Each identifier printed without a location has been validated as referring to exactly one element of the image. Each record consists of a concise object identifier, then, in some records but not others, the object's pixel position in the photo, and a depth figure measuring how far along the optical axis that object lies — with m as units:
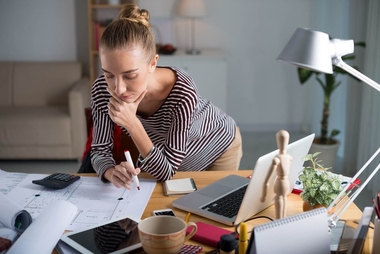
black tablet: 1.12
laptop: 1.16
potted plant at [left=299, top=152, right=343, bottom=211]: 1.26
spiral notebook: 0.95
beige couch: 3.81
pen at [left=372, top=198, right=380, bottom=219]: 1.07
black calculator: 1.49
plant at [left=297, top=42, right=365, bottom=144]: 3.64
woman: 1.46
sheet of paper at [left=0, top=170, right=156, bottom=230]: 1.33
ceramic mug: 1.02
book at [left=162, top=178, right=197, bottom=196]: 1.46
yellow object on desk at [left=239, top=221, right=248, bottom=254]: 1.04
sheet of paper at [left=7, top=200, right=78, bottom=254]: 1.08
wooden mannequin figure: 1.01
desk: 1.29
